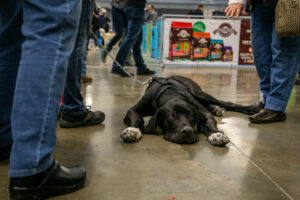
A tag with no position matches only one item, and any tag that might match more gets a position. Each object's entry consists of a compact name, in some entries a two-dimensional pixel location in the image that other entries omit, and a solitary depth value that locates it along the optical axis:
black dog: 2.44
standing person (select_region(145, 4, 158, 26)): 15.52
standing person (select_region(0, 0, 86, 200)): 1.31
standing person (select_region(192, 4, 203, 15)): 15.98
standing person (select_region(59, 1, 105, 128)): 2.57
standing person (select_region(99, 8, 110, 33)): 15.84
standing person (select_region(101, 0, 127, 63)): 6.21
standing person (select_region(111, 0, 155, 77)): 5.92
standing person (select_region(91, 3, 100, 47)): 6.28
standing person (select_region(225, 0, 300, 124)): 3.03
